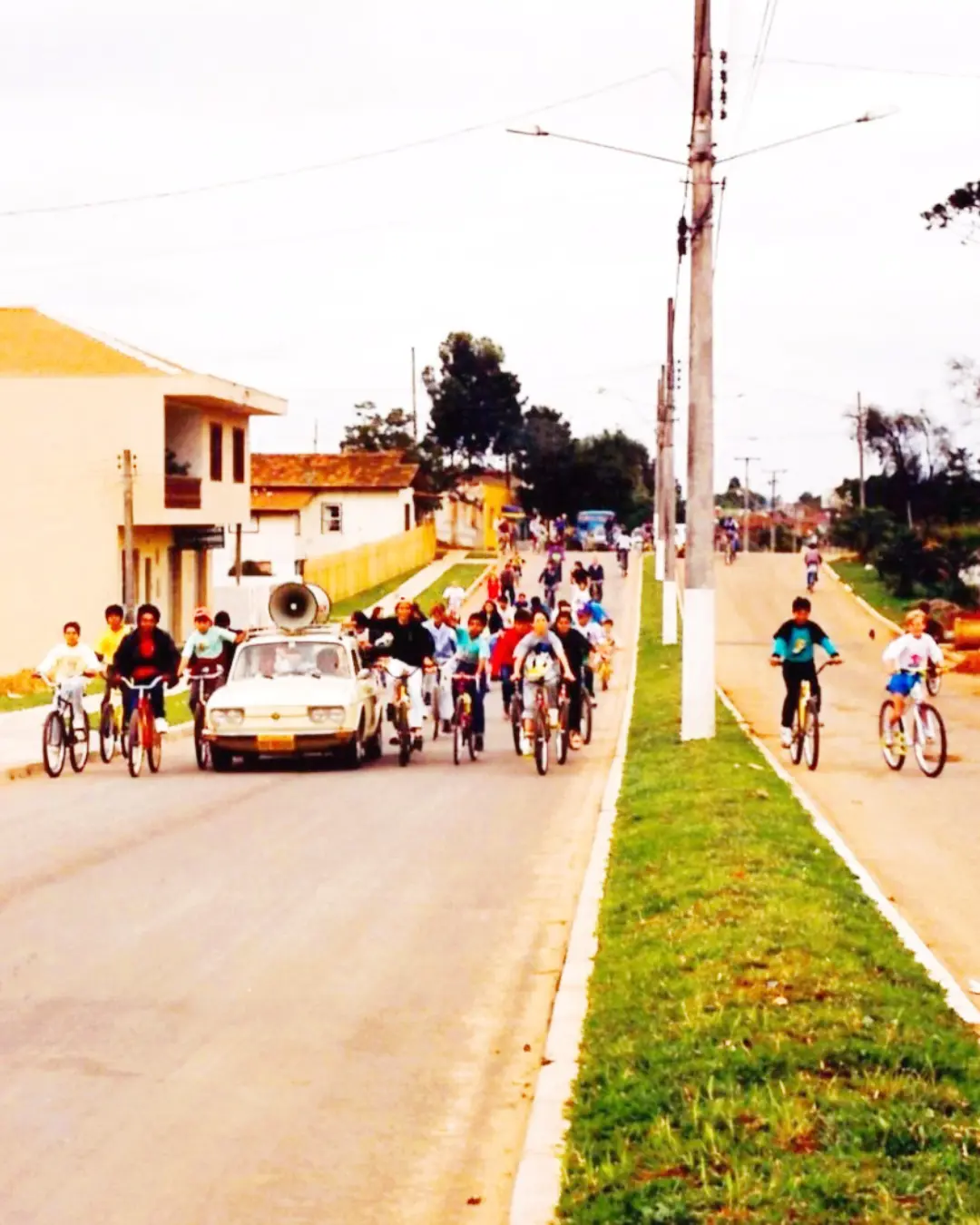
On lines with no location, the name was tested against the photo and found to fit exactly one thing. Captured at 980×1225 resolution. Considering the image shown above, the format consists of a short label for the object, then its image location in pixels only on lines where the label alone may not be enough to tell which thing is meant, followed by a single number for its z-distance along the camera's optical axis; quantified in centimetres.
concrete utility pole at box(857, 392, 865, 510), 11025
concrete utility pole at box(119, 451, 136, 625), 4772
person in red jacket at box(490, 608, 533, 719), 2545
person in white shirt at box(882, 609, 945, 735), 2134
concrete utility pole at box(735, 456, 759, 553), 13875
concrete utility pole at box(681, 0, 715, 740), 2464
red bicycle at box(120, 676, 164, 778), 2236
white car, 2306
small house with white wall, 9806
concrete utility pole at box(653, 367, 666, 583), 6588
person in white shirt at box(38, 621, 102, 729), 2286
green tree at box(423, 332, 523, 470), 14050
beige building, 5275
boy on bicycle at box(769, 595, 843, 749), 2228
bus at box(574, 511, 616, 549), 11441
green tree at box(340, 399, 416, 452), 13025
